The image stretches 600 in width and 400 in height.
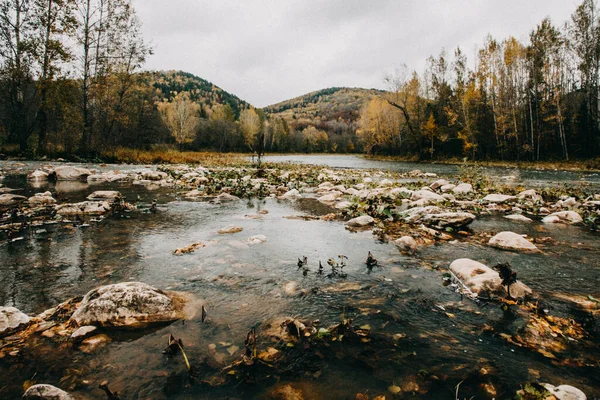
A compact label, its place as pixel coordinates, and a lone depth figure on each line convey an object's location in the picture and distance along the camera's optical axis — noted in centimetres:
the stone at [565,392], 157
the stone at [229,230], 501
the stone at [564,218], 591
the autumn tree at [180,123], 5569
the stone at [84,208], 593
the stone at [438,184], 1085
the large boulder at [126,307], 224
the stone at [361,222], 573
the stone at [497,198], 788
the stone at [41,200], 663
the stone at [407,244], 422
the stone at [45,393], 145
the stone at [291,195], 901
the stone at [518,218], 618
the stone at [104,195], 761
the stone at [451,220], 533
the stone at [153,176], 1285
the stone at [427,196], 784
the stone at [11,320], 209
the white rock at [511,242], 420
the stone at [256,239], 449
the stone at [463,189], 941
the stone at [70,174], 1203
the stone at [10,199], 669
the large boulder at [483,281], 283
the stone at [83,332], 208
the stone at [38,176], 1104
